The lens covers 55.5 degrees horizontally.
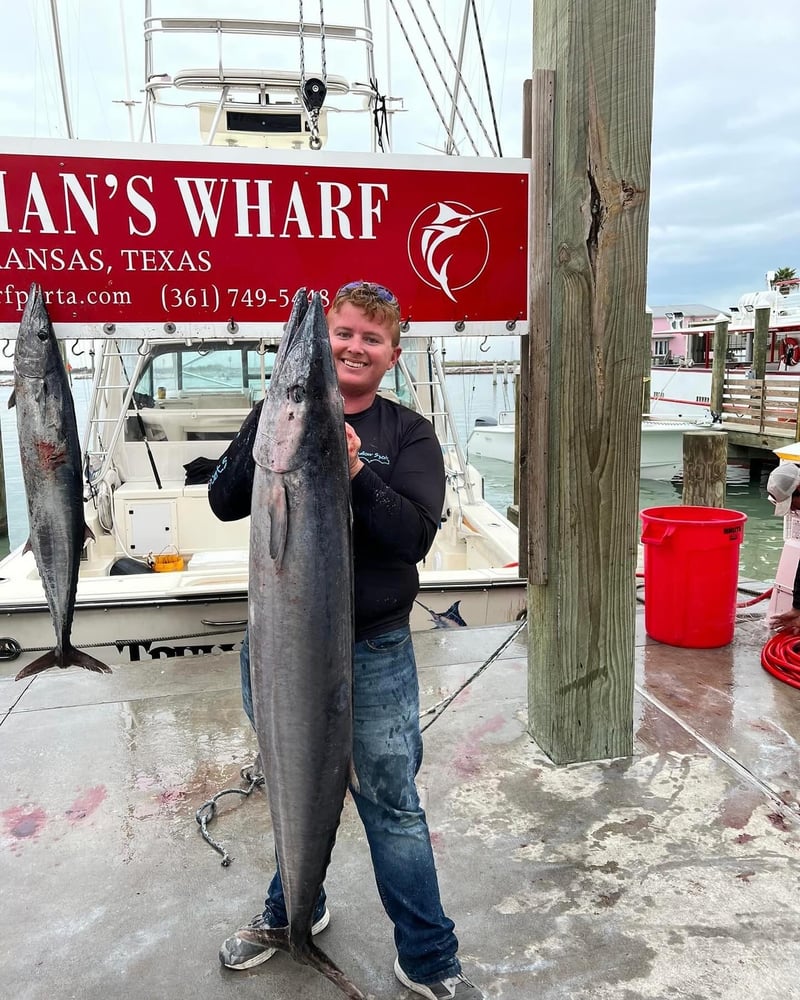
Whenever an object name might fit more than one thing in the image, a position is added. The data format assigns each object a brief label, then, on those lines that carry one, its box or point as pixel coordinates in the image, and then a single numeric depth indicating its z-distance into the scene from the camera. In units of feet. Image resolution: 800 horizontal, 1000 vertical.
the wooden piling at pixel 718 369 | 70.49
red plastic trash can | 13.93
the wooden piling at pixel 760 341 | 67.82
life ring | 99.30
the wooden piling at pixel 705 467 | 24.07
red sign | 8.38
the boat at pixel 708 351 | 85.15
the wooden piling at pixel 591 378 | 9.04
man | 6.10
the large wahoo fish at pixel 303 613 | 4.88
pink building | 124.57
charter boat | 15.84
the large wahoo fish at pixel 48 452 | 6.35
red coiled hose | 12.66
